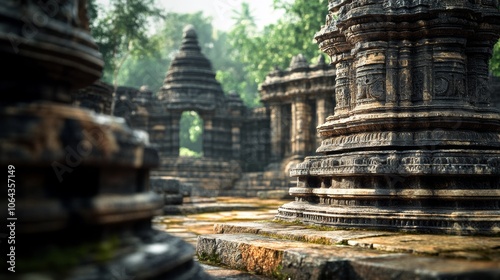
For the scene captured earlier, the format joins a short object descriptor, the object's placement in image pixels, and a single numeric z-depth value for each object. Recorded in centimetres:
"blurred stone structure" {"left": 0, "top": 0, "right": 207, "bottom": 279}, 180
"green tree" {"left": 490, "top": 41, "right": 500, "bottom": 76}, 1813
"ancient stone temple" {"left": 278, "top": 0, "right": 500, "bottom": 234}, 474
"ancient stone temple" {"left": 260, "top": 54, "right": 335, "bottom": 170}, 1923
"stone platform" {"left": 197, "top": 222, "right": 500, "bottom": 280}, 270
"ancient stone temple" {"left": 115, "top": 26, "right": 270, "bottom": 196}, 2317
